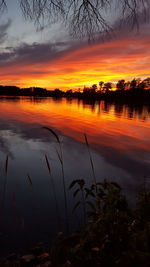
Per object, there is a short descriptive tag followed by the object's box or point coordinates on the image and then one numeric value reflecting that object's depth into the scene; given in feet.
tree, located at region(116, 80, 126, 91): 395.34
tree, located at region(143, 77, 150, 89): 347.36
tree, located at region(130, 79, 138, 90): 368.25
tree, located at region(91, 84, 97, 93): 462.43
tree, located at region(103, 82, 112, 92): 431.02
